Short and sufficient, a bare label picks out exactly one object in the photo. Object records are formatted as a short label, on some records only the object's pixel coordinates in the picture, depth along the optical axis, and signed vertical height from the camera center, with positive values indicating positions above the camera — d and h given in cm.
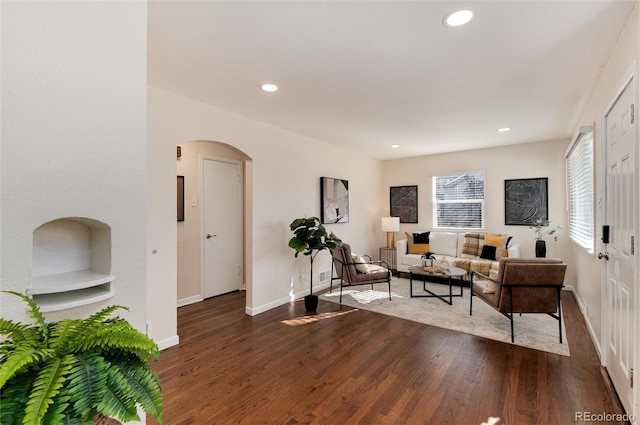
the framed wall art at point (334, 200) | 492 +19
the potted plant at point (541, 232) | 479 -38
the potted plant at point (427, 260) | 448 -78
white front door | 178 -26
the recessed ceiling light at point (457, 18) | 176 +119
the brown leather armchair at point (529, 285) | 289 -75
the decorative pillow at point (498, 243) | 491 -56
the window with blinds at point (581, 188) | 305 +27
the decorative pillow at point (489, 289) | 321 -88
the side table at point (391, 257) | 629 -100
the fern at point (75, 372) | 68 -42
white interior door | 454 -26
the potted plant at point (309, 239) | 392 -38
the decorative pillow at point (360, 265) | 429 -83
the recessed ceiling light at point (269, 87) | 277 +119
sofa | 489 -71
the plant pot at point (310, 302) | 394 -124
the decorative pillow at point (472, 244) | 522 -62
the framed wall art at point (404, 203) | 646 +17
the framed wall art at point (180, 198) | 427 +20
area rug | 303 -132
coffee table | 410 -92
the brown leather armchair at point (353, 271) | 419 -90
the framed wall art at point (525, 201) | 509 +16
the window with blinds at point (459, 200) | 575 +21
